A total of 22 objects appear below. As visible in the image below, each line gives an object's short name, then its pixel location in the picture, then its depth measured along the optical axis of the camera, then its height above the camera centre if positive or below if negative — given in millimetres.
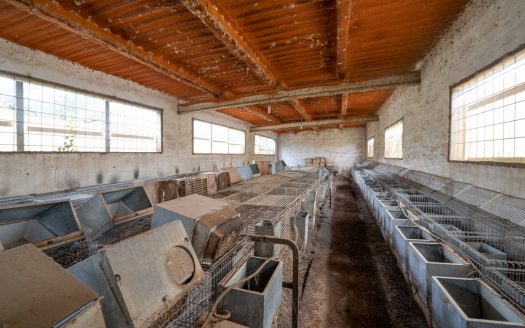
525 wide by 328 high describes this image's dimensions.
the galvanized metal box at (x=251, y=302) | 1340 -948
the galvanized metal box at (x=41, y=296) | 758 -549
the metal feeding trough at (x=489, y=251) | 2027 -889
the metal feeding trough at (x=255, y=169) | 9495 -411
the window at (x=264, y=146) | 14659 +1099
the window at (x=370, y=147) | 12219 +891
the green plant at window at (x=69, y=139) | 4582 +411
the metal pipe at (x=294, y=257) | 1914 -914
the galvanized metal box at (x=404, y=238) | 2418 -940
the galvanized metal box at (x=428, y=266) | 1777 -943
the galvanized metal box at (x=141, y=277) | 1037 -651
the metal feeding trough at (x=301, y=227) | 3466 -1100
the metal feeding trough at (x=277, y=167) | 10867 -349
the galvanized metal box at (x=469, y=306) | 1223 -976
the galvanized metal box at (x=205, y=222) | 1787 -567
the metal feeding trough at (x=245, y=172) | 7457 -451
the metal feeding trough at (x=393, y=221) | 2951 -856
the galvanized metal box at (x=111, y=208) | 2289 -630
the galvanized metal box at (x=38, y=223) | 1894 -643
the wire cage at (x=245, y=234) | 1547 -868
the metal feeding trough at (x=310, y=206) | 4164 -894
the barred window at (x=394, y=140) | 6955 +798
